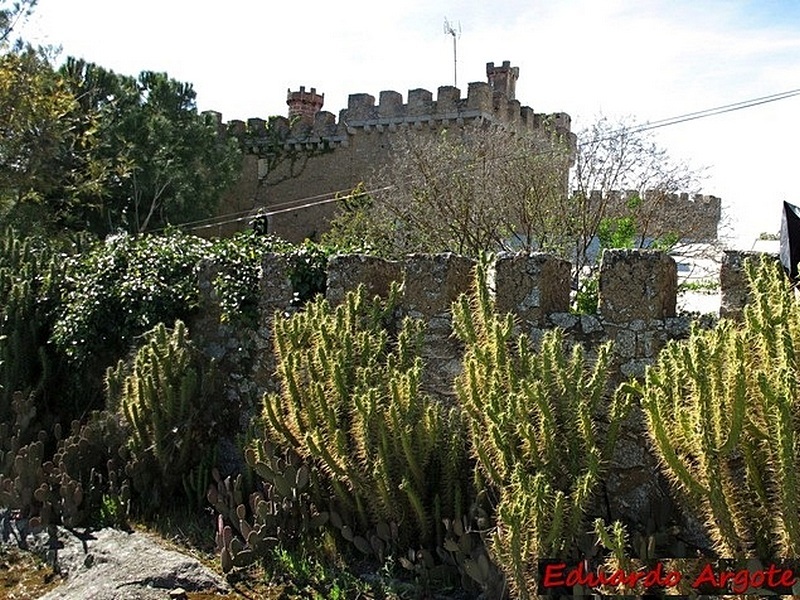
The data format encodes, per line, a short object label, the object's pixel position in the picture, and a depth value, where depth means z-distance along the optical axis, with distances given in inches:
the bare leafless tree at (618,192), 489.4
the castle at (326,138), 863.7
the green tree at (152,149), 872.9
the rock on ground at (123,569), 197.3
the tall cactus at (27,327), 293.6
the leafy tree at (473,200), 496.7
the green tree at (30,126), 466.9
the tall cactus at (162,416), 246.7
